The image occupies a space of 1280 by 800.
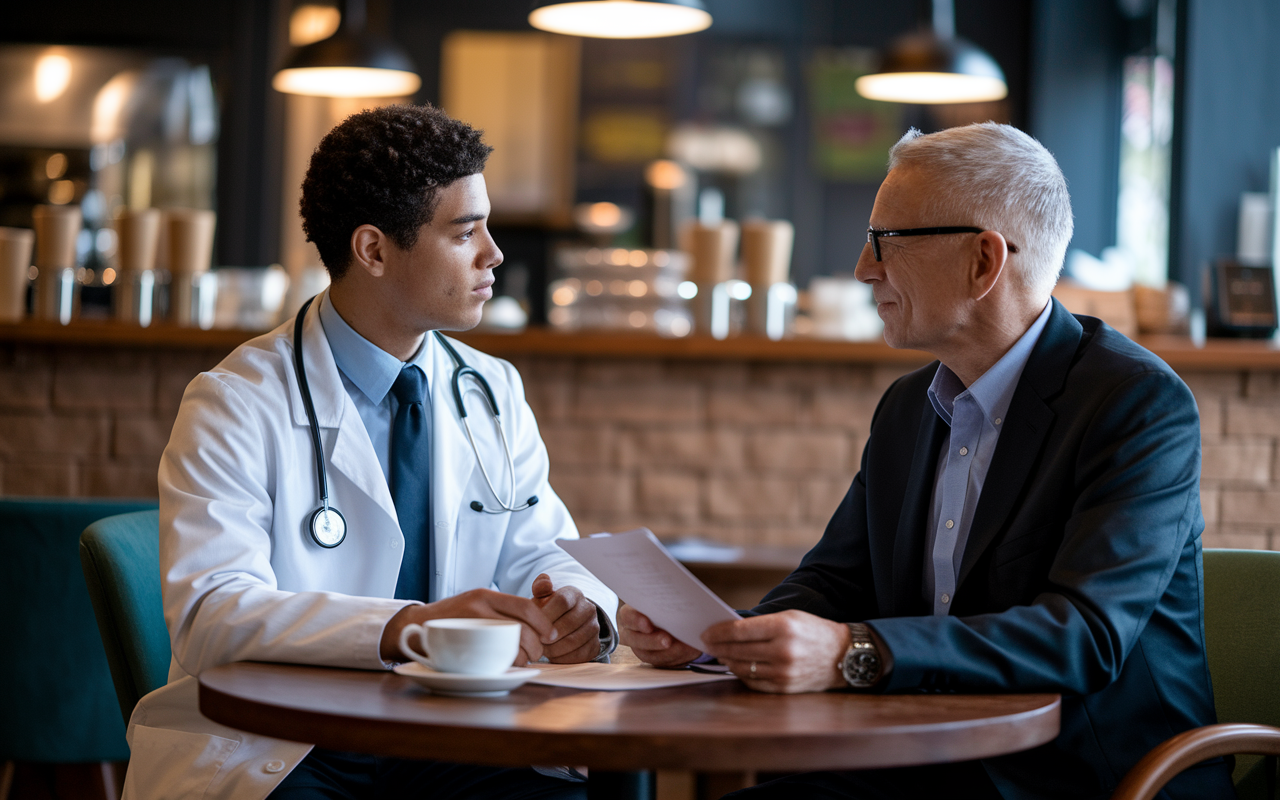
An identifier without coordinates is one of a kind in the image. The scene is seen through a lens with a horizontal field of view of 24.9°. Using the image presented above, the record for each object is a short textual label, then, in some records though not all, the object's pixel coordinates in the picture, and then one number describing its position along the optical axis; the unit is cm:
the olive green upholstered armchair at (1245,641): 315
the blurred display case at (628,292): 479
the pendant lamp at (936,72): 598
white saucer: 270
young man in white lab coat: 292
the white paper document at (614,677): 279
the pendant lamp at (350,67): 621
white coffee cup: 271
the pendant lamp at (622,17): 459
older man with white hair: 279
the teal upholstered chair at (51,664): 361
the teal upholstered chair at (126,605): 315
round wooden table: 256
